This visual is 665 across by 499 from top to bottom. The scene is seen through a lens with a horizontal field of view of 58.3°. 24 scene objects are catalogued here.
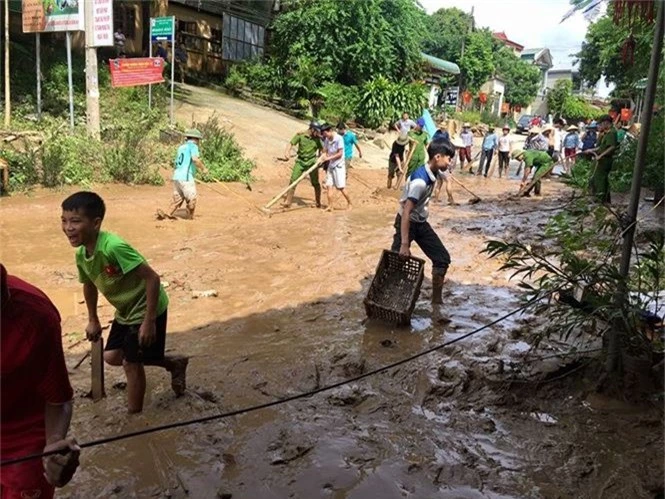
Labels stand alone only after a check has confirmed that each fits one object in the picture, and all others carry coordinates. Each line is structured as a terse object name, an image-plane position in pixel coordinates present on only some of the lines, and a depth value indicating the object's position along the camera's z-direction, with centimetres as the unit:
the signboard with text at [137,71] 1270
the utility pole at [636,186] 348
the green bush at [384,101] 2145
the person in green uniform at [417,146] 1212
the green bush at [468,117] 3356
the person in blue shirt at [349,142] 1423
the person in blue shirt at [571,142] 1802
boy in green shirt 287
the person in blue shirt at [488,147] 1778
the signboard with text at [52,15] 1148
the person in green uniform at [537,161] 1391
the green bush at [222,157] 1283
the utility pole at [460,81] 3830
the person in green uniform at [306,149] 1071
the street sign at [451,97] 3319
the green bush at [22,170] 1009
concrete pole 1179
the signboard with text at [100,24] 1150
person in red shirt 185
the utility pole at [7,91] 1186
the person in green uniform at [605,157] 973
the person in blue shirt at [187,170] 905
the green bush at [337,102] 2059
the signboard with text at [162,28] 1309
